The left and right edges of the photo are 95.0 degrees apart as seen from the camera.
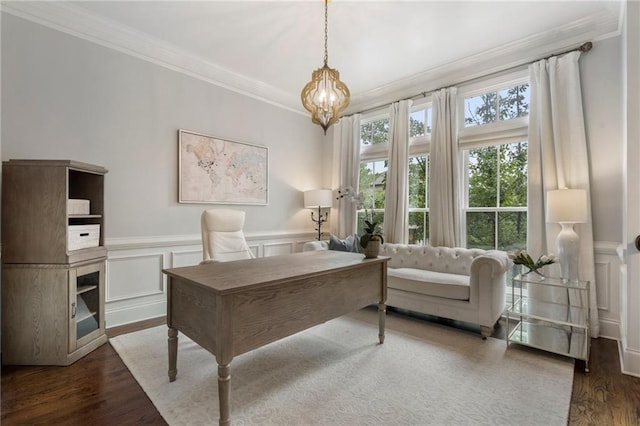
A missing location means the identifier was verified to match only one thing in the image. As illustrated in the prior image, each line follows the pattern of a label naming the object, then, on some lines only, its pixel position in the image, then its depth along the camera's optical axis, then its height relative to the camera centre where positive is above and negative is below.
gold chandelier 2.44 +1.00
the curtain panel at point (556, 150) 2.75 +0.62
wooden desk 1.47 -0.52
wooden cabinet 2.16 -0.38
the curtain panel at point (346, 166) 4.67 +0.77
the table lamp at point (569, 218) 2.50 -0.05
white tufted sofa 2.68 -0.70
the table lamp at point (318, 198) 4.45 +0.24
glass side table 2.27 -0.88
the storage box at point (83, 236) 2.29 -0.18
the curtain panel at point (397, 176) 4.05 +0.51
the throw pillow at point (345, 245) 3.86 -0.42
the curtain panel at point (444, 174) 3.59 +0.49
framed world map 3.43 +0.56
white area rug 1.63 -1.12
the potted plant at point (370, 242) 2.54 -0.25
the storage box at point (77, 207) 2.31 +0.06
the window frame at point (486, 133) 3.26 +0.93
